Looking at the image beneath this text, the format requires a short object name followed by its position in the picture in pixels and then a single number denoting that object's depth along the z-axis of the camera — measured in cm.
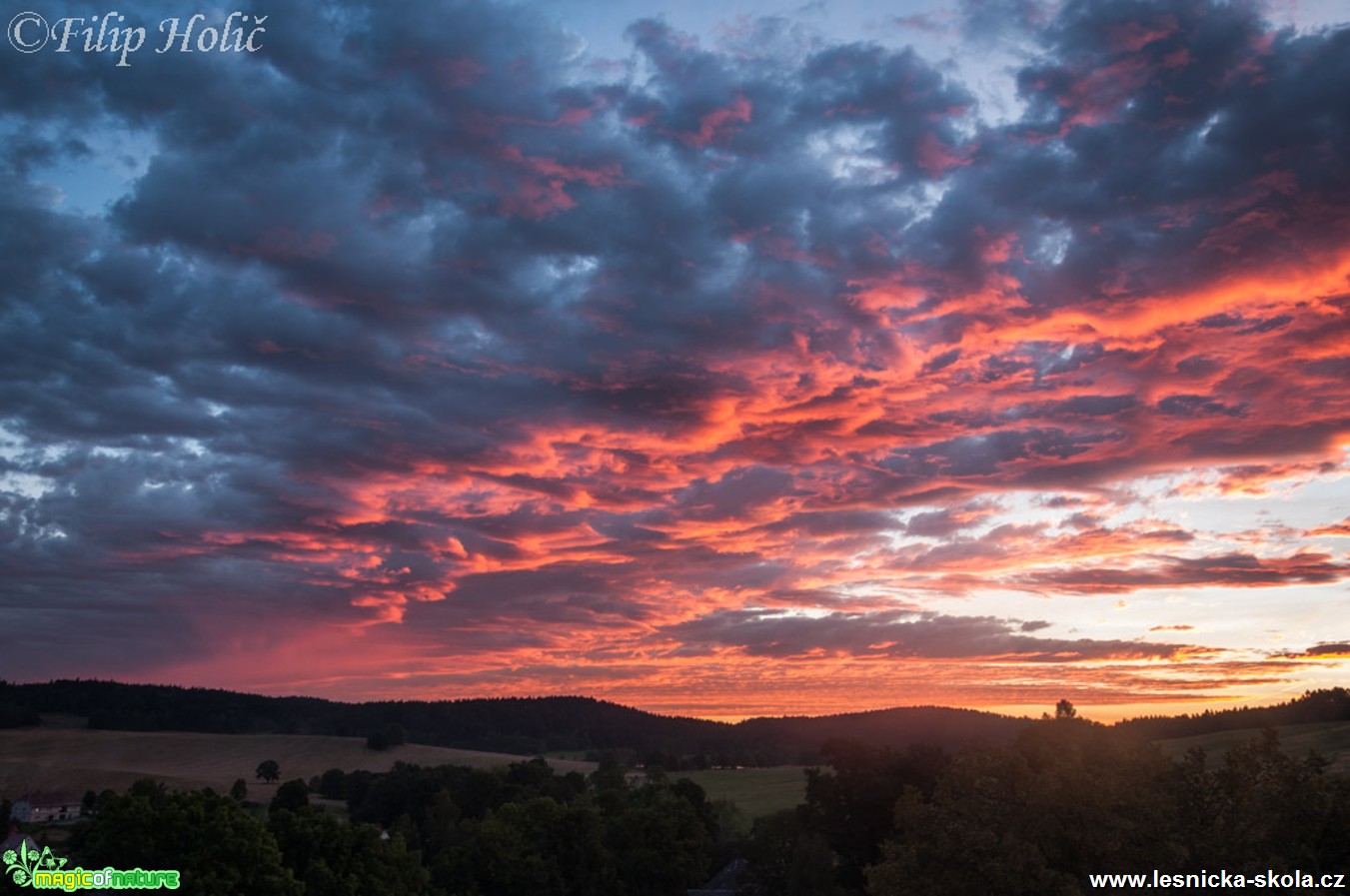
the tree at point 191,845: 4075
